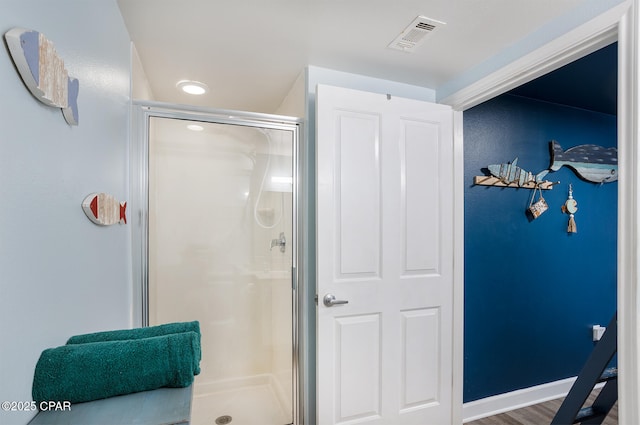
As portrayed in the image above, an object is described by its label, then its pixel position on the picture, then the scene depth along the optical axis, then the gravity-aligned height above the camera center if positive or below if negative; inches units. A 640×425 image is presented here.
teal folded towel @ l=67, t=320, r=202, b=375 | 34.1 -13.8
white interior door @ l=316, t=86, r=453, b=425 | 72.5 -10.2
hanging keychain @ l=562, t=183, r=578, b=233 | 105.7 +1.7
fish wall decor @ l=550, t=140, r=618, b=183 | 103.8 +17.5
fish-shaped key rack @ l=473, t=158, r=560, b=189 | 93.7 +10.6
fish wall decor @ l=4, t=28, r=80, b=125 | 24.3 +11.9
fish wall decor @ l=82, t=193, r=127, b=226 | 39.3 +0.6
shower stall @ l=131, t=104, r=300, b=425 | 73.3 -8.3
